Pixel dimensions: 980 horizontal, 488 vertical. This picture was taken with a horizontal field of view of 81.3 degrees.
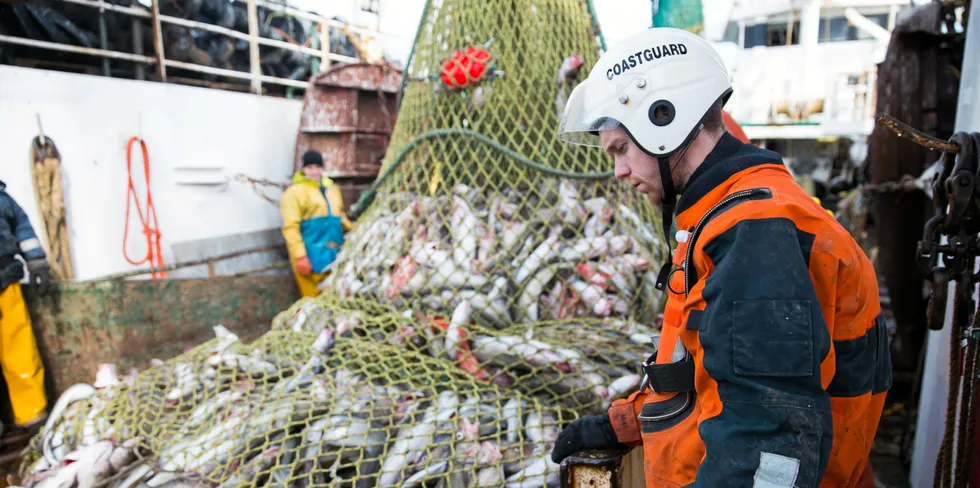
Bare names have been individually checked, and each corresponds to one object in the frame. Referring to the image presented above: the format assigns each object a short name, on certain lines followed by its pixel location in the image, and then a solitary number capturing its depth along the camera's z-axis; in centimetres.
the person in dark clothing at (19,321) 468
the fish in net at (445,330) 264
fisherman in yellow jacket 581
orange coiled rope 620
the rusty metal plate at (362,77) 709
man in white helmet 110
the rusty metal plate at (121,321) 493
